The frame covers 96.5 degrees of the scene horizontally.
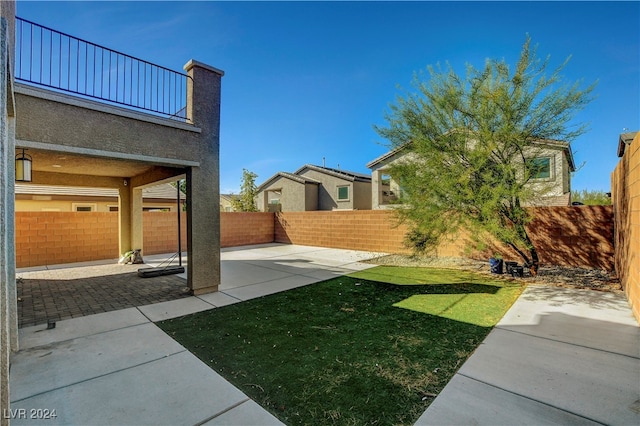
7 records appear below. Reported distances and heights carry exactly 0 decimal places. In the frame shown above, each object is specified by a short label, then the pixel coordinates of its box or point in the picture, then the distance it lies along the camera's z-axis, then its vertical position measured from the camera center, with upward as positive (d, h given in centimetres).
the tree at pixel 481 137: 630 +174
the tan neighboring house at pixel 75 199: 1280 +77
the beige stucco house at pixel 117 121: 394 +153
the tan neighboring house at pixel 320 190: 2215 +190
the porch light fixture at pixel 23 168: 491 +81
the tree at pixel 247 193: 2381 +171
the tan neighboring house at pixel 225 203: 3399 +131
